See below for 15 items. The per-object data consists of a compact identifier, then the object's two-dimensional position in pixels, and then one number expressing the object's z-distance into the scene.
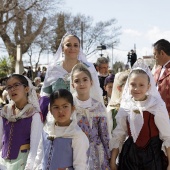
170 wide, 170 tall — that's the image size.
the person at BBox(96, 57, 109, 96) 6.55
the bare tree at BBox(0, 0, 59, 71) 17.88
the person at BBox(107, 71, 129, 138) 4.37
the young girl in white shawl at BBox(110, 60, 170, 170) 3.56
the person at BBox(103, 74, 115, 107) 5.28
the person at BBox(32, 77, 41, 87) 11.07
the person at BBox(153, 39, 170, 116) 5.26
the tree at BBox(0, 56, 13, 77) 21.85
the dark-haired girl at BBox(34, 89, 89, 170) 3.28
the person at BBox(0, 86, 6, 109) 8.40
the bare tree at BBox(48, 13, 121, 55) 29.36
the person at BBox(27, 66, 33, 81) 20.94
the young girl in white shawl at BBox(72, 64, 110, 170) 3.68
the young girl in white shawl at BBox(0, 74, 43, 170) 3.68
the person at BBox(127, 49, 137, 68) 15.02
